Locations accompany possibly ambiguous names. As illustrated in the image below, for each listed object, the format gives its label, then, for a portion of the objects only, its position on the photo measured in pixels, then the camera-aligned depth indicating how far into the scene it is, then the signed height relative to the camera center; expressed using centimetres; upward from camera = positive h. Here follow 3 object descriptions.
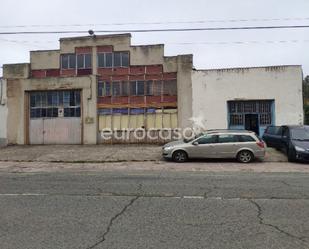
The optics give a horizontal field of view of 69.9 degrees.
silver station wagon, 1080 -97
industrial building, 1608 +252
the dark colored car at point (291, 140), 1042 -72
